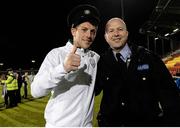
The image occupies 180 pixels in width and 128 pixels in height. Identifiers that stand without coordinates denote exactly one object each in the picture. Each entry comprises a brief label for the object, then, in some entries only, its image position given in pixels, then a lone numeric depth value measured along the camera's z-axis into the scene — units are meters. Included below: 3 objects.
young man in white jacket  0.93
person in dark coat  1.15
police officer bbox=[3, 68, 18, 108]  6.31
